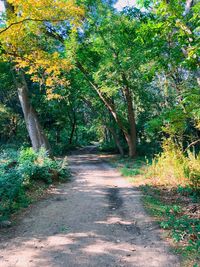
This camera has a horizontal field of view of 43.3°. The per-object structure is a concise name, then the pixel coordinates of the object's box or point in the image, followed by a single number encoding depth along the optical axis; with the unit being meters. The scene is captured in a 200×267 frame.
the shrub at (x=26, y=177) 6.16
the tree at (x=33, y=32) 7.45
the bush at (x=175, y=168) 7.57
